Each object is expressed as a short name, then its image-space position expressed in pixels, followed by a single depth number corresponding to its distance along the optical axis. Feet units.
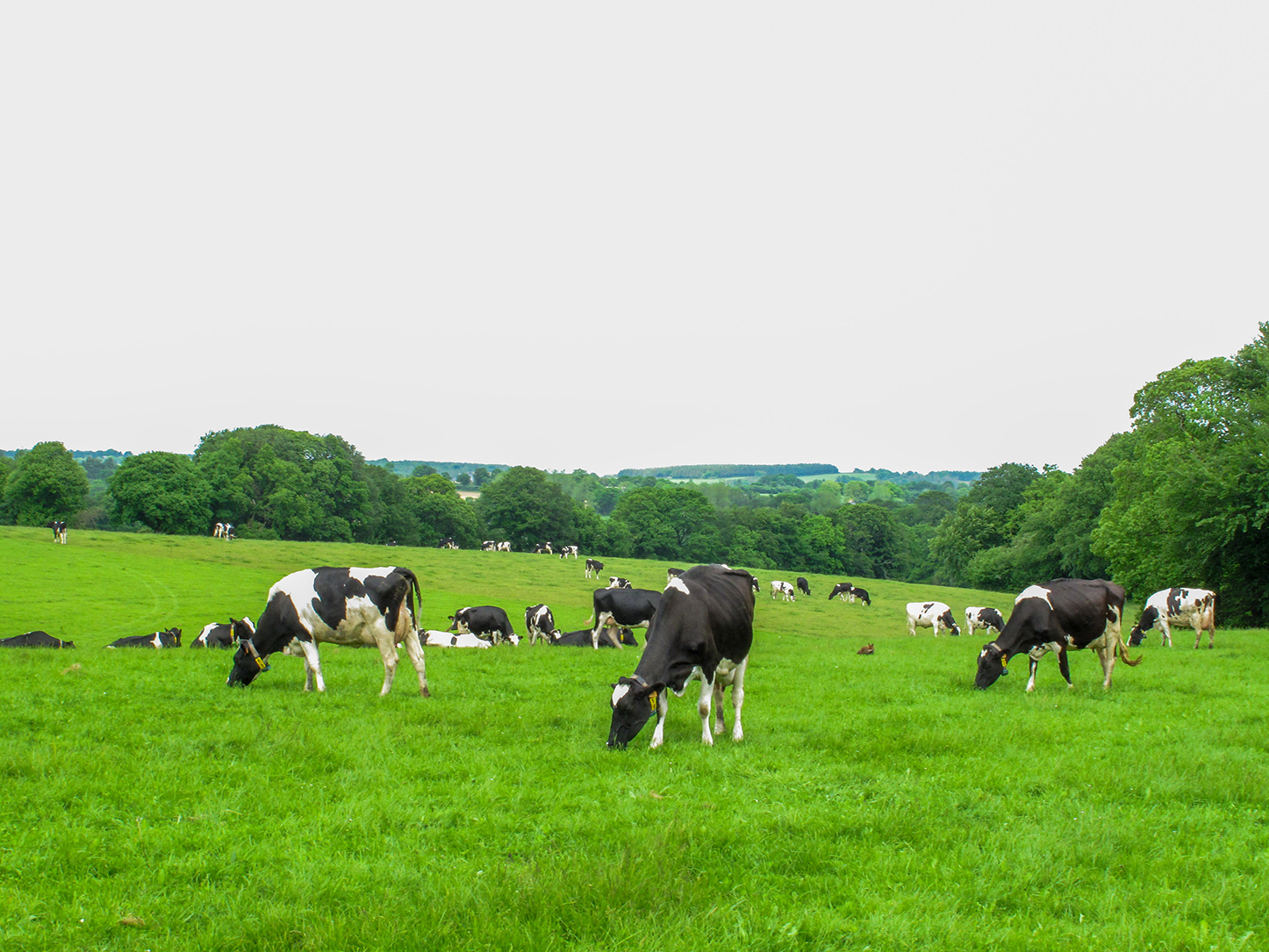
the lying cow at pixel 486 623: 90.53
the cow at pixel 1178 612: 89.35
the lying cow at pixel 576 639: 83.92
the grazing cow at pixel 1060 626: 51.55
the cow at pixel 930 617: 128.57
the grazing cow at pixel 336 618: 44.34
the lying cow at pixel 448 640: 84.99
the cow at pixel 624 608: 80.48
